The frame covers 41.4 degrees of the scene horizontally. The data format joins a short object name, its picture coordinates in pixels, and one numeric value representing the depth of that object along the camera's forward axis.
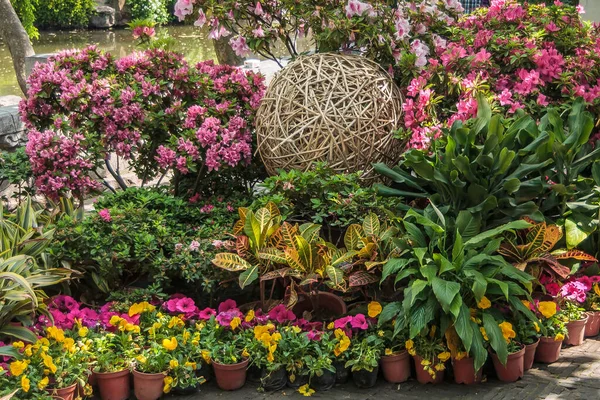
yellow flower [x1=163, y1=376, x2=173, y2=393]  4.05
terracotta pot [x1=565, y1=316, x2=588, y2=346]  4.61
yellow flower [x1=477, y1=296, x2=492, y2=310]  4.21
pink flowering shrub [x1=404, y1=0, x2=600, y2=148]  5.41
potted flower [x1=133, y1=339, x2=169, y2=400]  4.05
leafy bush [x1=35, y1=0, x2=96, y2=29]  25.67
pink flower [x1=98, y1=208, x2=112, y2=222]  4.86
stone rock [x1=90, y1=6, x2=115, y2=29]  27.33
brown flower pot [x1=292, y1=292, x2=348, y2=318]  4.70
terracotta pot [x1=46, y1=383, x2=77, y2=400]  3.86
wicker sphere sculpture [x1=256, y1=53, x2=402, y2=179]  5.36
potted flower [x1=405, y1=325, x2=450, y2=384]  4.18
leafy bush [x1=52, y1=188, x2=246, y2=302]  4.73
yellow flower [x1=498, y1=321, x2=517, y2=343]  4.21
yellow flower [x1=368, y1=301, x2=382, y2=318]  4.40
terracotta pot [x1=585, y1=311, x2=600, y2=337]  4.76
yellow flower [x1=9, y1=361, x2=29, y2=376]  3.84
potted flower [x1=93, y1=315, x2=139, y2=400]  4.07
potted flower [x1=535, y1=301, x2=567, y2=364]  4.43
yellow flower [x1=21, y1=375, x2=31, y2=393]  3.74
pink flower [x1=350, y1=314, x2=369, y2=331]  4.32
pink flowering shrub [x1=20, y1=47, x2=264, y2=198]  5.47
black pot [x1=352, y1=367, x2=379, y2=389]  4.22
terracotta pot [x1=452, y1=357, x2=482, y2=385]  4.21
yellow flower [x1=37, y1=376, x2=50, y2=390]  3.83
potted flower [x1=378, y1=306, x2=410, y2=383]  4.24
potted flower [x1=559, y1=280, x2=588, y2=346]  4.62
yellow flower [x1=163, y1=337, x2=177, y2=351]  4.11
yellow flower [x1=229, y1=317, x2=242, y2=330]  4.36
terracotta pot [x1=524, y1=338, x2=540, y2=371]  4.35
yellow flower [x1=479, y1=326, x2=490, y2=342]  4.18
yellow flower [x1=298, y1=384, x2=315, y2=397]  4.13
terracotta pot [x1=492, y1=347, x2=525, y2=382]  4.22
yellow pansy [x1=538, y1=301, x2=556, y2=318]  4.43
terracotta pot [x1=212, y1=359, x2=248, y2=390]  4.15
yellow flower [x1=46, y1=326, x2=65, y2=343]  4.14
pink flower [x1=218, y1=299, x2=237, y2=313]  4.65
